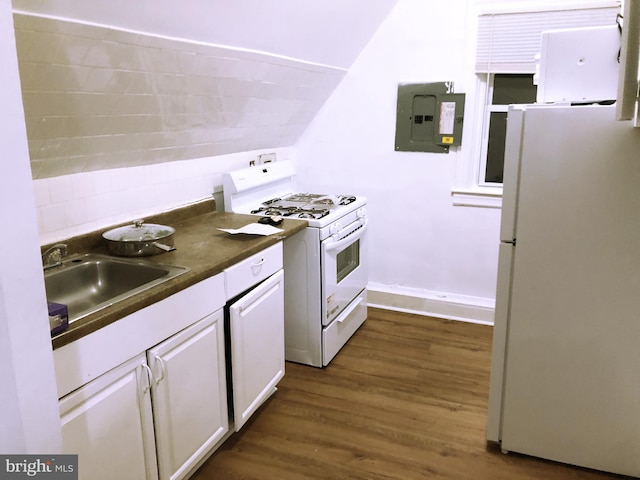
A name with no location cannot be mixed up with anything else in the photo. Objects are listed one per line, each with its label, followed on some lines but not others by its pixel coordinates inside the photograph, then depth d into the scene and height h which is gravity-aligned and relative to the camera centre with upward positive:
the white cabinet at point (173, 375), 1.59 -0.89
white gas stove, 3.04 -0.78
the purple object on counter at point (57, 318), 1.44 -0.51
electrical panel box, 3.60 +0.05
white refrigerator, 2.10 -0.67
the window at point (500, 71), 3.17 +0.33
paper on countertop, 2.56 -0.51
